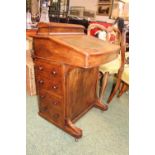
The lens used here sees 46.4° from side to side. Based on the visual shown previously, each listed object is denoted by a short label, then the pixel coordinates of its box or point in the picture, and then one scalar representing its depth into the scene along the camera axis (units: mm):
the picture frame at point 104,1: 4484
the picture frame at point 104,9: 4536
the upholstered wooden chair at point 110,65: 2157
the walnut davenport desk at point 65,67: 1374
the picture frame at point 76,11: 5199
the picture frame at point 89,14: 4952
